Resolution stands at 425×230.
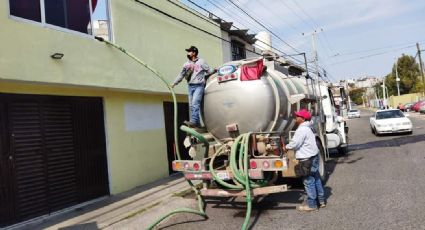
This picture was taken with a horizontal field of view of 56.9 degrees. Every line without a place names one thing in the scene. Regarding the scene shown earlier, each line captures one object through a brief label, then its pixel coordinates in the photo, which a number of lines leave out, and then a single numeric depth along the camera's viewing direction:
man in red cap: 7.02
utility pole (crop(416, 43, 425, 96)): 43.72
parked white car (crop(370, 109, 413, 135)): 19.06
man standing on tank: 7.82
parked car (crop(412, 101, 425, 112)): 43.56
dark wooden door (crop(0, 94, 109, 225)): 7.11
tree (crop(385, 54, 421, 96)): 72.25
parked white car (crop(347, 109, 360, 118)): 49.28
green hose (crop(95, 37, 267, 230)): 6.50
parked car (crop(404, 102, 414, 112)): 51.31
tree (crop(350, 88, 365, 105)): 119.01
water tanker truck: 6.76
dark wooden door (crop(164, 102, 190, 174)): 12.38
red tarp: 7.41
